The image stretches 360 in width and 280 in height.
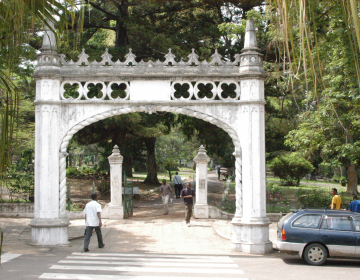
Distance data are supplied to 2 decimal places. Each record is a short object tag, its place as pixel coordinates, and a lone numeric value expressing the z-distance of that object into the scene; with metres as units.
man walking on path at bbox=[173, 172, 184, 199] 25.72
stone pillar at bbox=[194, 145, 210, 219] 18.03
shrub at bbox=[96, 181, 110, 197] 25.54
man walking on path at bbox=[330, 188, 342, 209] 13.81
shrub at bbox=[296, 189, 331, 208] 18.61
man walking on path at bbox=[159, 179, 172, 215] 19.33
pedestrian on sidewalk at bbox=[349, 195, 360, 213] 12.74
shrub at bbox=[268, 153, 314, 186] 32.94
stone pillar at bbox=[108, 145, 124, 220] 17.95
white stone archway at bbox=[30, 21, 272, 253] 11.74
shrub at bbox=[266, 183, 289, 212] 19.17
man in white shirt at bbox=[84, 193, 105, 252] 11.52
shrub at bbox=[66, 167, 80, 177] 33.26
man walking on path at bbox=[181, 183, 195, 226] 16.14
